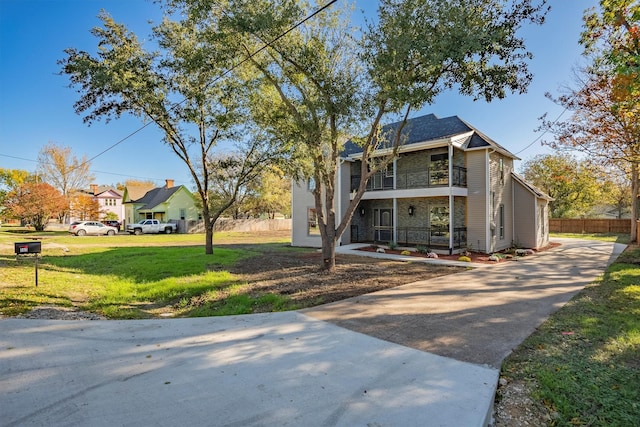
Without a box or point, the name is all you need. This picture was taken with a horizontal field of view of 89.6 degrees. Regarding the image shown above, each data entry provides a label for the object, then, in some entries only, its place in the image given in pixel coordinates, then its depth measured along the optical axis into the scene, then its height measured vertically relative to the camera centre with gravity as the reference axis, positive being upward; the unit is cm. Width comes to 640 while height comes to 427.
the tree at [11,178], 4103 +552
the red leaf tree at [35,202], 3075 +181
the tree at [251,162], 1280 +241
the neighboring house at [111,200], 4694 +304
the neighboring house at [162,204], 3923 +216
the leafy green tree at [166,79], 976 +470
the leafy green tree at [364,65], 712 +381
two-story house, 1480 +109
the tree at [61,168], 3728 +624
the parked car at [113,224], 3547 -37
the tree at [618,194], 2951 +254
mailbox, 745 -63
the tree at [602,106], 975 +465
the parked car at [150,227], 3269 -73
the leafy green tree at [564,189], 3038 +287
